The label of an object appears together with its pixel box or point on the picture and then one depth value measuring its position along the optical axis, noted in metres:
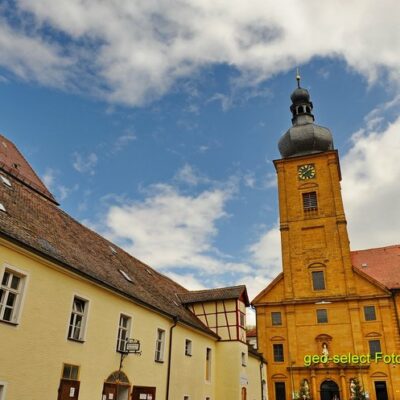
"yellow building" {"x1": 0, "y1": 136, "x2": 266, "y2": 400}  11.84
